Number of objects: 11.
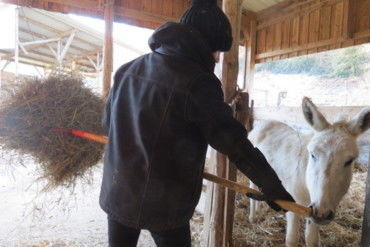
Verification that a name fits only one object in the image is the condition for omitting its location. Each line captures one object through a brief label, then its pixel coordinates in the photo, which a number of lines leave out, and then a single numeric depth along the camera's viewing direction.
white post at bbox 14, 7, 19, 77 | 5.06
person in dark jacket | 1.31
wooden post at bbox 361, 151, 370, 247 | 1.99
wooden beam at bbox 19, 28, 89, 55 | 8.49
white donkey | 1.94
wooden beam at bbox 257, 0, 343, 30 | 7.31
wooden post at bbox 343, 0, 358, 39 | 6.73
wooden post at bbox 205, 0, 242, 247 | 2.59
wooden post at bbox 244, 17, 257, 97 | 8.77
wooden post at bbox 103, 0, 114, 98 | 5.50
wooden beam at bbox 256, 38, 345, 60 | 7.16
